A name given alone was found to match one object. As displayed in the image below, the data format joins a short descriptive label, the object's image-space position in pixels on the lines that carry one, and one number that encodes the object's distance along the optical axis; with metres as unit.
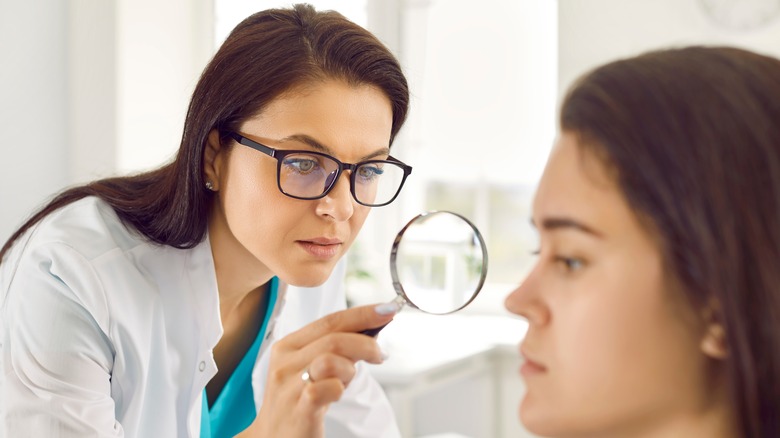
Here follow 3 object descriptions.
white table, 3.55
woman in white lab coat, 1.56
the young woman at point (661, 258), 0.89
